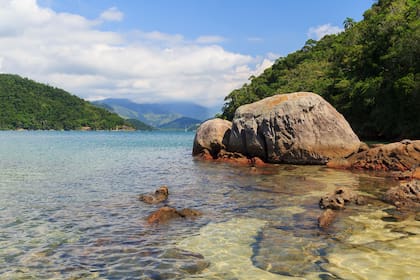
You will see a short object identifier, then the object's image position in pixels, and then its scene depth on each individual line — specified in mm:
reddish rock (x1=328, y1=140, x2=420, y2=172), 18000
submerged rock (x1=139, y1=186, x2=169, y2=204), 12251
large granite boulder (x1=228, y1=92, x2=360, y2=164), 21312
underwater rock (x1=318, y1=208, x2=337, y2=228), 9008
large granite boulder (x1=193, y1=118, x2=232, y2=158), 27188
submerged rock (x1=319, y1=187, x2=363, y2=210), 10805
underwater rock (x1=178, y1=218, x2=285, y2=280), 6332
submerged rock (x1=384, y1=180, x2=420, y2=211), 10875
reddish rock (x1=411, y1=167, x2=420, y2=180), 15661
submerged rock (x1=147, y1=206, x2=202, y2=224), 9738
